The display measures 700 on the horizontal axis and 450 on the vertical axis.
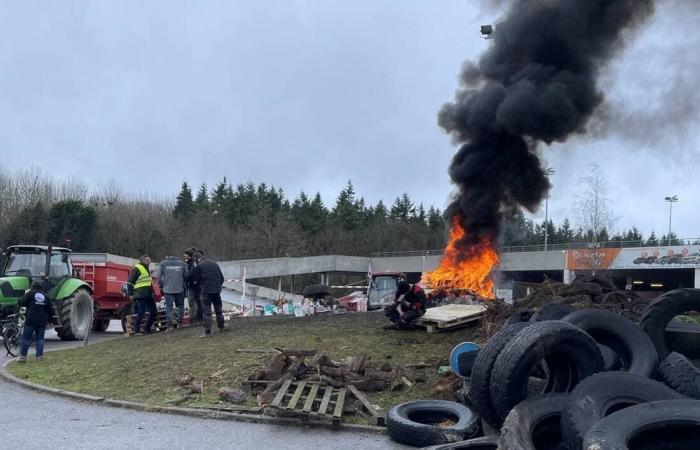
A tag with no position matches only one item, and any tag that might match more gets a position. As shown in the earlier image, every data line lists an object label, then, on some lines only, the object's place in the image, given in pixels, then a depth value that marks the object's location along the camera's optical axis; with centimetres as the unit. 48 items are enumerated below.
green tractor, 1455
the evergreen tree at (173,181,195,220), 6191
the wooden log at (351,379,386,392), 815
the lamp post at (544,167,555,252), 1800
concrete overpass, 3553
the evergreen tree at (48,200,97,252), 4391
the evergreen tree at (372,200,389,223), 7288
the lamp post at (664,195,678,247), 6061
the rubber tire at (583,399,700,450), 437
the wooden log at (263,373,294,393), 796
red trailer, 1714
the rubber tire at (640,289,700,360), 819
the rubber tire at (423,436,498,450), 556
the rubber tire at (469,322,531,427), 619
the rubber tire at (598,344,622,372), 714
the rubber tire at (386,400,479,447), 618
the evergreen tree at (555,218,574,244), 5368
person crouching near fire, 1206
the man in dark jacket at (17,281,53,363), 1088
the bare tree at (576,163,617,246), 3500
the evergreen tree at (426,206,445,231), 6850
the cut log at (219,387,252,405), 779
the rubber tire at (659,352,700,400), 600
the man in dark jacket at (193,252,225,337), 1261
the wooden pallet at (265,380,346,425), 690
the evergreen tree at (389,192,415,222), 7938
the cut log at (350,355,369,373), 860
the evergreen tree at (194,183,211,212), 6508
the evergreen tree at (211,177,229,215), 6710
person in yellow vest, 1375
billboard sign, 3522
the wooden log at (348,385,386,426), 698
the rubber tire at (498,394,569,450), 491
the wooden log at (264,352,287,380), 841
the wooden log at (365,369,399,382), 832
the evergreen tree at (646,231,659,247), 3918
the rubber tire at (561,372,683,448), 493
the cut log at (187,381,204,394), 830
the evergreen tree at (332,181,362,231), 7062
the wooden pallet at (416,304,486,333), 1154
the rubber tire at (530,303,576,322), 865
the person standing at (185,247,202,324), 1409
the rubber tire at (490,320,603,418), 586
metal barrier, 3756
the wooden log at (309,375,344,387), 801
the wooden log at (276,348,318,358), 886
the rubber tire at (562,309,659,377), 713
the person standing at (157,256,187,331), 1381
